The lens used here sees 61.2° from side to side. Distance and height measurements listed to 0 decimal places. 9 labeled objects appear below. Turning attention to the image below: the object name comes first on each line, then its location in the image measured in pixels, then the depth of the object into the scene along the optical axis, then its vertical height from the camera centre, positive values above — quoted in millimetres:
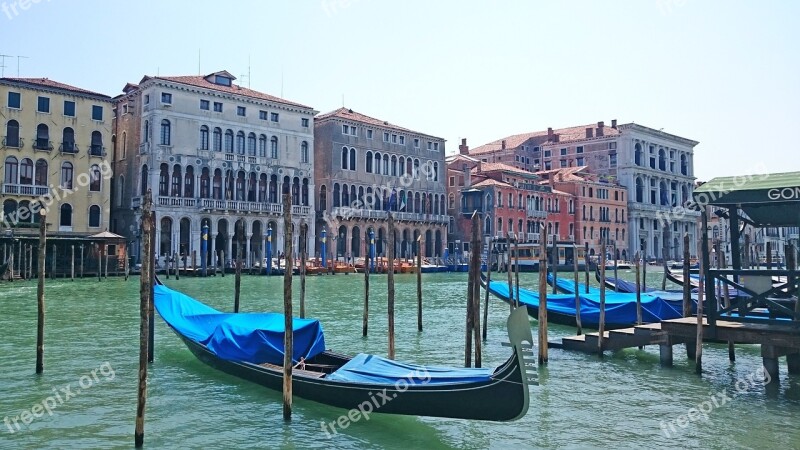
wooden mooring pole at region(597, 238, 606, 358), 8475 -802
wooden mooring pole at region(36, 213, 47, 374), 7398 -585
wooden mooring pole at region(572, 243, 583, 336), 10362 -869
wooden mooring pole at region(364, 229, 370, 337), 10562 -1019
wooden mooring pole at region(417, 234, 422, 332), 10966 -732
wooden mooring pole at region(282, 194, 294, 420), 5621 -530
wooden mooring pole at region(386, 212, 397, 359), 7505 -330
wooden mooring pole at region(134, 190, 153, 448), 4961 -486
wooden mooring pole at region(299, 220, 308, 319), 10152 -178
